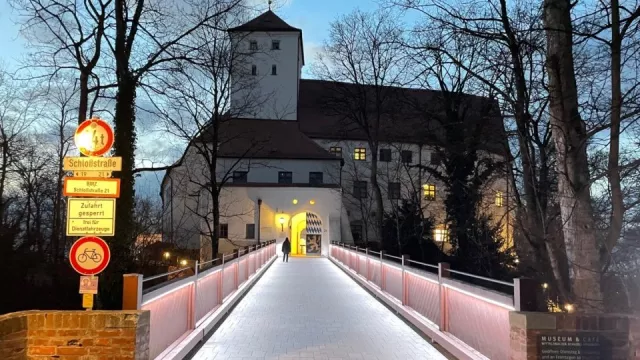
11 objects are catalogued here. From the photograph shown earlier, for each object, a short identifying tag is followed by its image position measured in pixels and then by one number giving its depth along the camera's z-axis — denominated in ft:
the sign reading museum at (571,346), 17.62
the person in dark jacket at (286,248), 112.98
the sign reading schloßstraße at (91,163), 21.91
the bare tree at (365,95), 123.37
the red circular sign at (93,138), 22.74
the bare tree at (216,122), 55.31
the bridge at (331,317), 22.18
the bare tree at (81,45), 51.96
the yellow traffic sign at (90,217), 21.42
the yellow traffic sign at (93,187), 21.77
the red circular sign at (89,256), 21.24
